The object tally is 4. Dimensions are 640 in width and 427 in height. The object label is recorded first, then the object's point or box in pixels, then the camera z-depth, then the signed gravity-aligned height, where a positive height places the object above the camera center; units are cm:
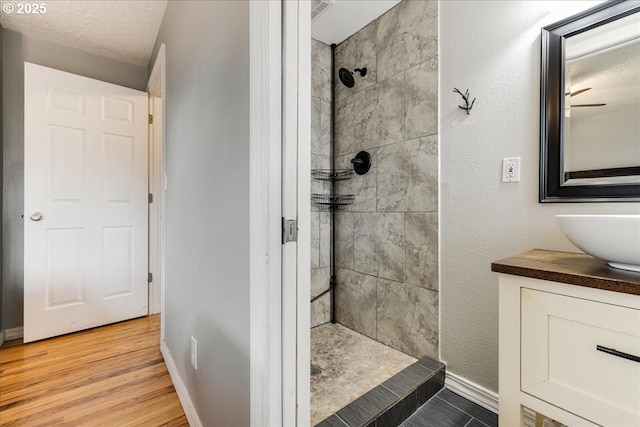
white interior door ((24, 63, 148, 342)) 219 +6
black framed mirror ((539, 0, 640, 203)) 107 +43
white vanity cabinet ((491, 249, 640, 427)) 72 -37
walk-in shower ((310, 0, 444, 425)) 168 +5
